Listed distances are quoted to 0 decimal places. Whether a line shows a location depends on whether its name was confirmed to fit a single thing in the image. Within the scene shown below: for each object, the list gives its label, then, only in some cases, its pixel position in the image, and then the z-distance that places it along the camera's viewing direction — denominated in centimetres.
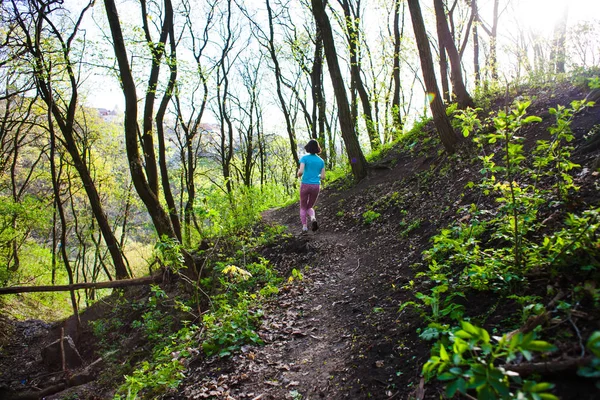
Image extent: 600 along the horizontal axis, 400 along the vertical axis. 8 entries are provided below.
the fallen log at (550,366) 155
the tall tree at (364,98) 1319
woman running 776
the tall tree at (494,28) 1842
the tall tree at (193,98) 1832
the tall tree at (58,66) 1068
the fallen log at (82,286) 716
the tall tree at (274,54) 1919
